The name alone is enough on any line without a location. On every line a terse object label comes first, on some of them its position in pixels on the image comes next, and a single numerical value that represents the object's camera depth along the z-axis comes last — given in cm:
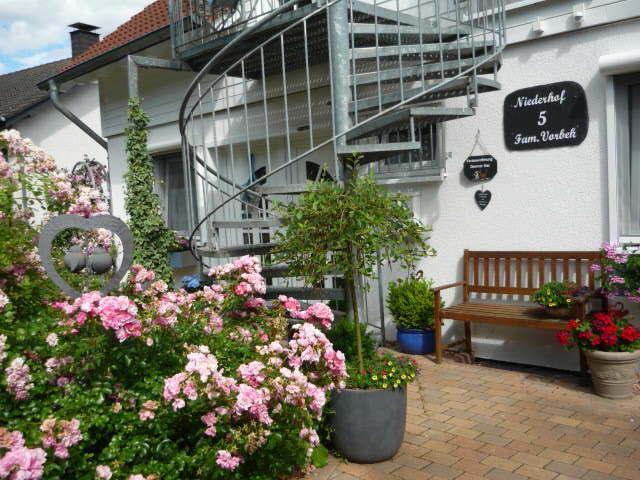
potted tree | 347
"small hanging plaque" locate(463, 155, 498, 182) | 542
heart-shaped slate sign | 547
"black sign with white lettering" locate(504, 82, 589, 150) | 494
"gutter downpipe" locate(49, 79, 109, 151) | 830
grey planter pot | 345
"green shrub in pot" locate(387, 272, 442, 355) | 570
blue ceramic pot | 573
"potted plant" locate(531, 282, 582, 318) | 467
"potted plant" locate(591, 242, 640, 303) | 439
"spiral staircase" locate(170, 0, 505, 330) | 470
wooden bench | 488
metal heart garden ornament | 327
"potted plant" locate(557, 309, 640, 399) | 430
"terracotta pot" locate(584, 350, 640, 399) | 427
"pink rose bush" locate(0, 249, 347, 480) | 261
